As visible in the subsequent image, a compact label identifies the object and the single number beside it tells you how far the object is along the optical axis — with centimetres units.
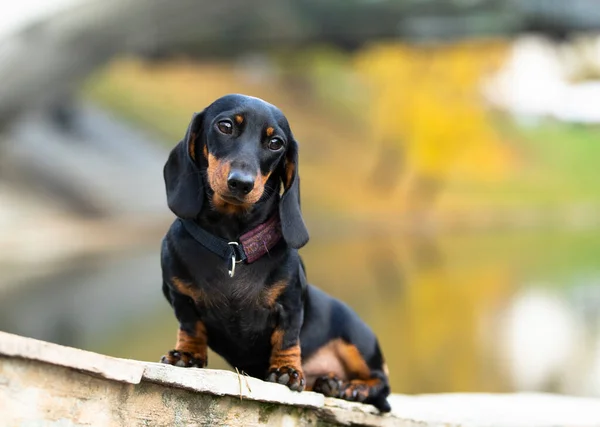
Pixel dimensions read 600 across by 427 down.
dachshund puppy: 331
